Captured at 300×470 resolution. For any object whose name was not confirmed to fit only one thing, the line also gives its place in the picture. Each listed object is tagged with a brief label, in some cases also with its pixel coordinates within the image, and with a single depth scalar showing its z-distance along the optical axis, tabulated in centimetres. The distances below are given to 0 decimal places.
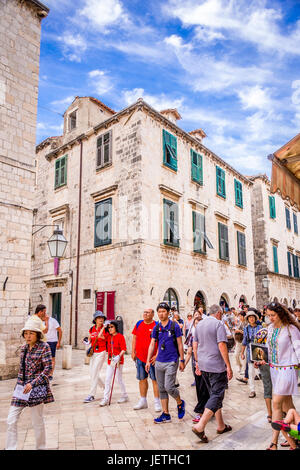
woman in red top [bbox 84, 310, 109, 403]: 667
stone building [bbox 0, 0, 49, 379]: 918
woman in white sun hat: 374
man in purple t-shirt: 511
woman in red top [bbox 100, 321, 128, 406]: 634
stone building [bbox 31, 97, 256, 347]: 1412
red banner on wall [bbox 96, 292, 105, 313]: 1451
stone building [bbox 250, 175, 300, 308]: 2341
